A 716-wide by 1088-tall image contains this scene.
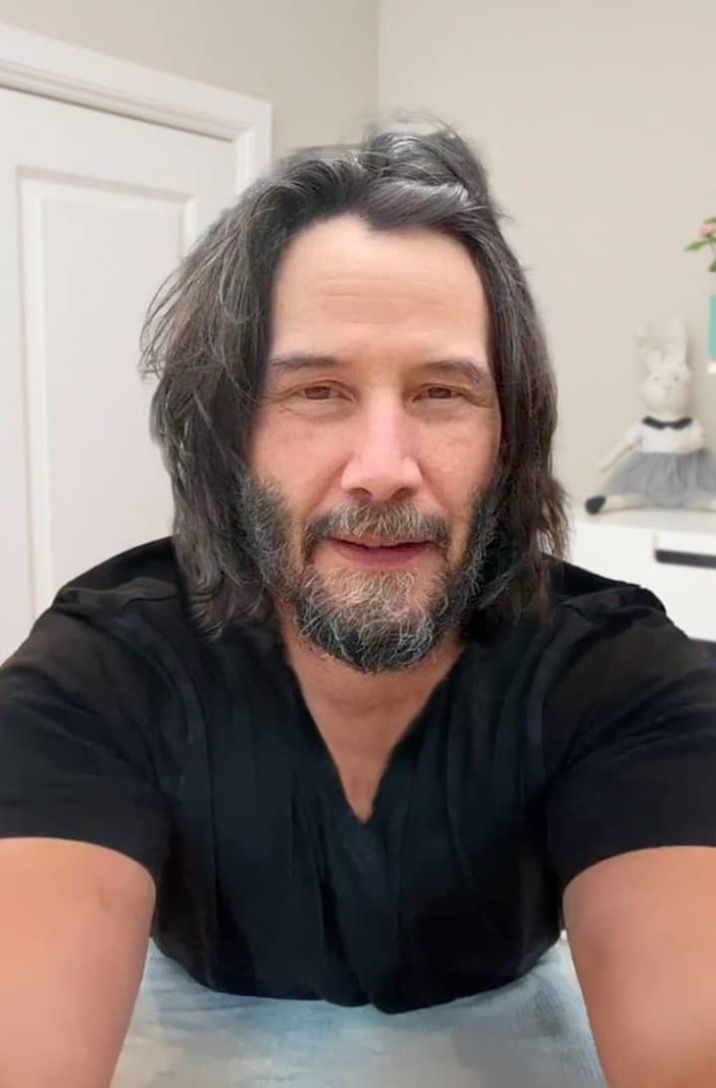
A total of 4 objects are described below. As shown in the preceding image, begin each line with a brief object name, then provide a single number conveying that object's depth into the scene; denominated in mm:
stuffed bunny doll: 1836
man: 694
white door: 1587
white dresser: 1576
